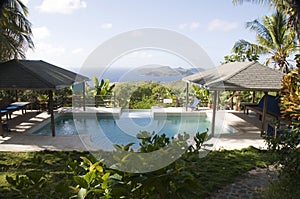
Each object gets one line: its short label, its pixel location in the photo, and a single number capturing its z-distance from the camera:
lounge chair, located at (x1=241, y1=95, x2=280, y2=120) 11.11
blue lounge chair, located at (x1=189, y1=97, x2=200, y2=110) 14.48
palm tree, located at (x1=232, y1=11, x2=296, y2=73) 18.09
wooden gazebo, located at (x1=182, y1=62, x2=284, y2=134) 9.34
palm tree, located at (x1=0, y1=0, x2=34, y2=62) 11.19
